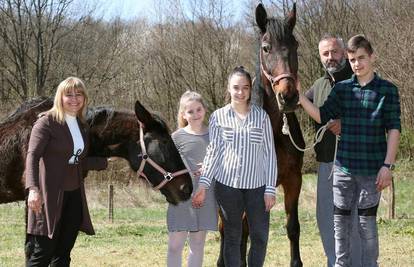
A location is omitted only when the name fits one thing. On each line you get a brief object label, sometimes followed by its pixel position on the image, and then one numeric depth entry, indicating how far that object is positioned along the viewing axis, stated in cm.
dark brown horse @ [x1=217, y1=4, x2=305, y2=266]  480
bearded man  537
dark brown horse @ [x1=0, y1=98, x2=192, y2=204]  517
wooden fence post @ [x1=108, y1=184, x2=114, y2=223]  1433
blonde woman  437
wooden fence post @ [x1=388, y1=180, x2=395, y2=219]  1321
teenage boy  443
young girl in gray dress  497
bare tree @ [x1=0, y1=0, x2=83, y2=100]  2841
